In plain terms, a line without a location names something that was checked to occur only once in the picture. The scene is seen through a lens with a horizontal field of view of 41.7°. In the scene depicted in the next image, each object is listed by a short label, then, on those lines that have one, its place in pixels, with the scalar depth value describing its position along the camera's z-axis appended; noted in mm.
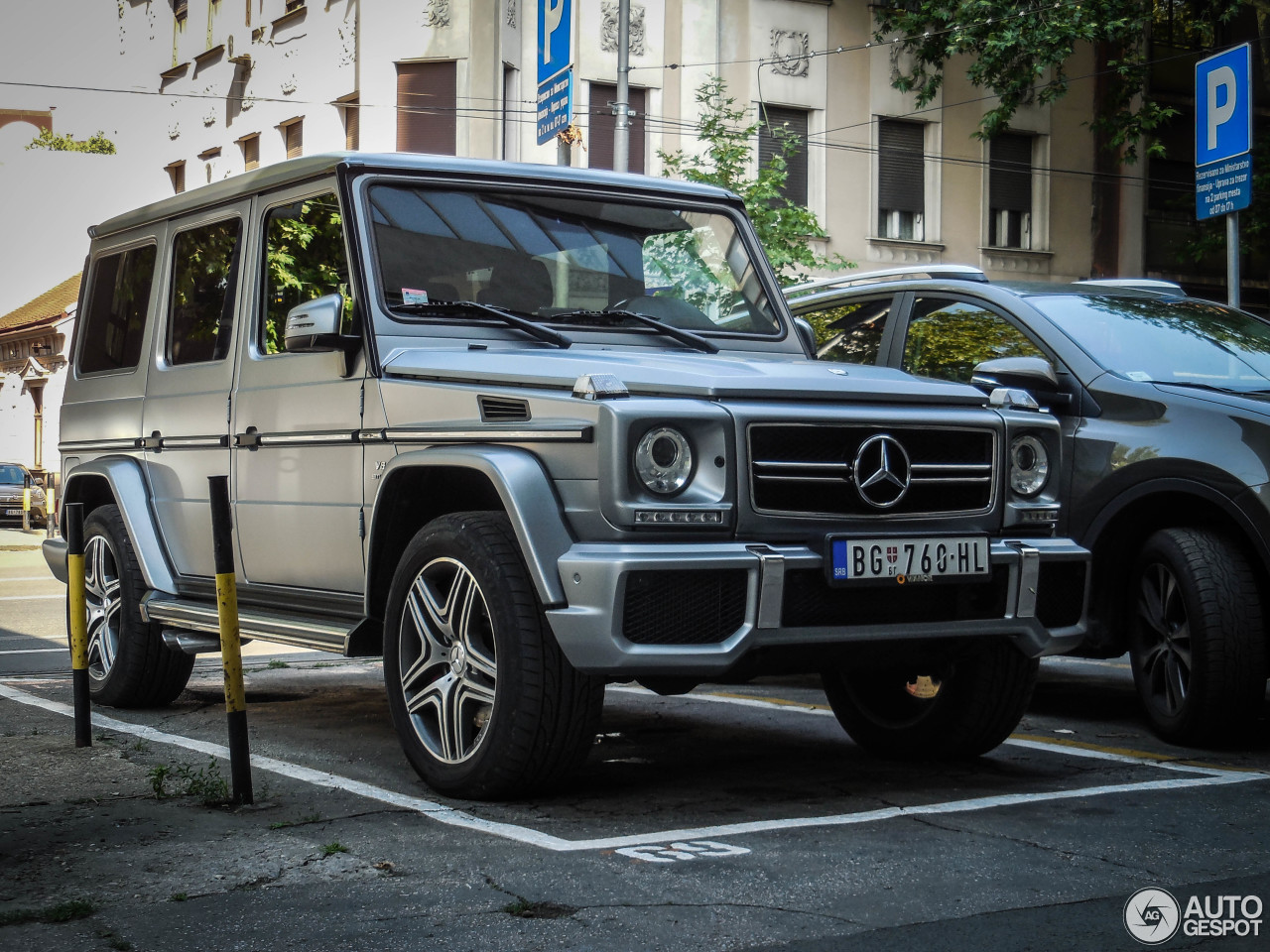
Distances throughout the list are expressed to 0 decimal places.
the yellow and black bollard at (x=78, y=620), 6500
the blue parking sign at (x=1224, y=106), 12609
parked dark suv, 6199
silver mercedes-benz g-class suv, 4785
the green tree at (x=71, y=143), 53469
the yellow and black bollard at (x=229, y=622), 5234
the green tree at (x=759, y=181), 22562
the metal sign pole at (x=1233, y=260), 12641
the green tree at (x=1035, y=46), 25172
